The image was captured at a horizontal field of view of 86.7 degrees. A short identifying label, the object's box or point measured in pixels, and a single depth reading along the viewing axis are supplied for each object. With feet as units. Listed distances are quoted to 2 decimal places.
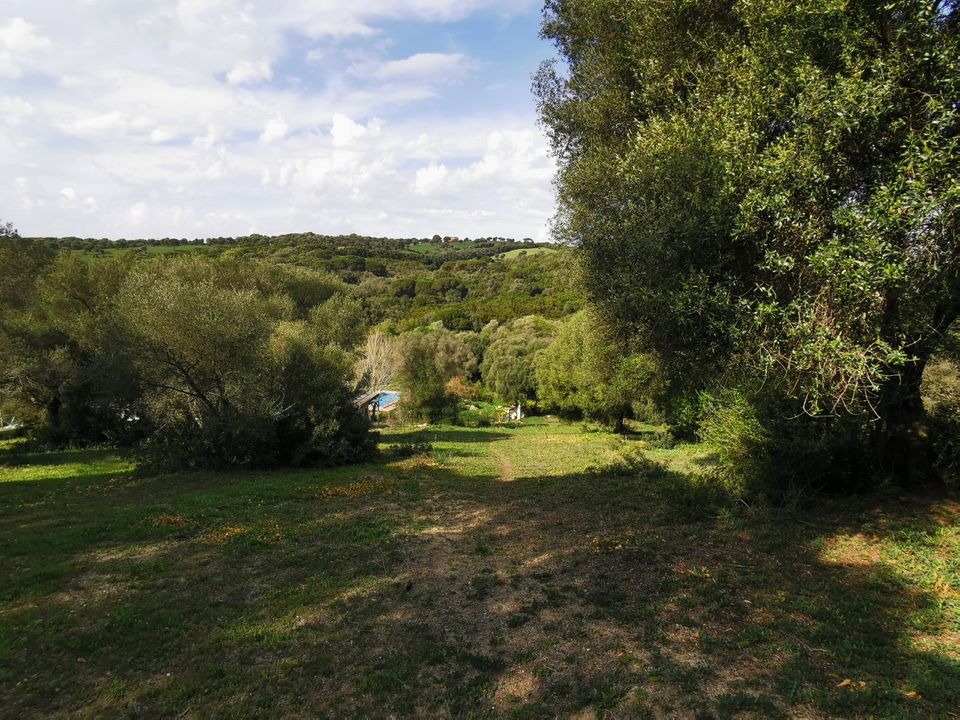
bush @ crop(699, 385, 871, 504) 34.35
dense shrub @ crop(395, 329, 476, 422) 169.27
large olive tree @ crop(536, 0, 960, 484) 24.14
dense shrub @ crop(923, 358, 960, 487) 34.94
